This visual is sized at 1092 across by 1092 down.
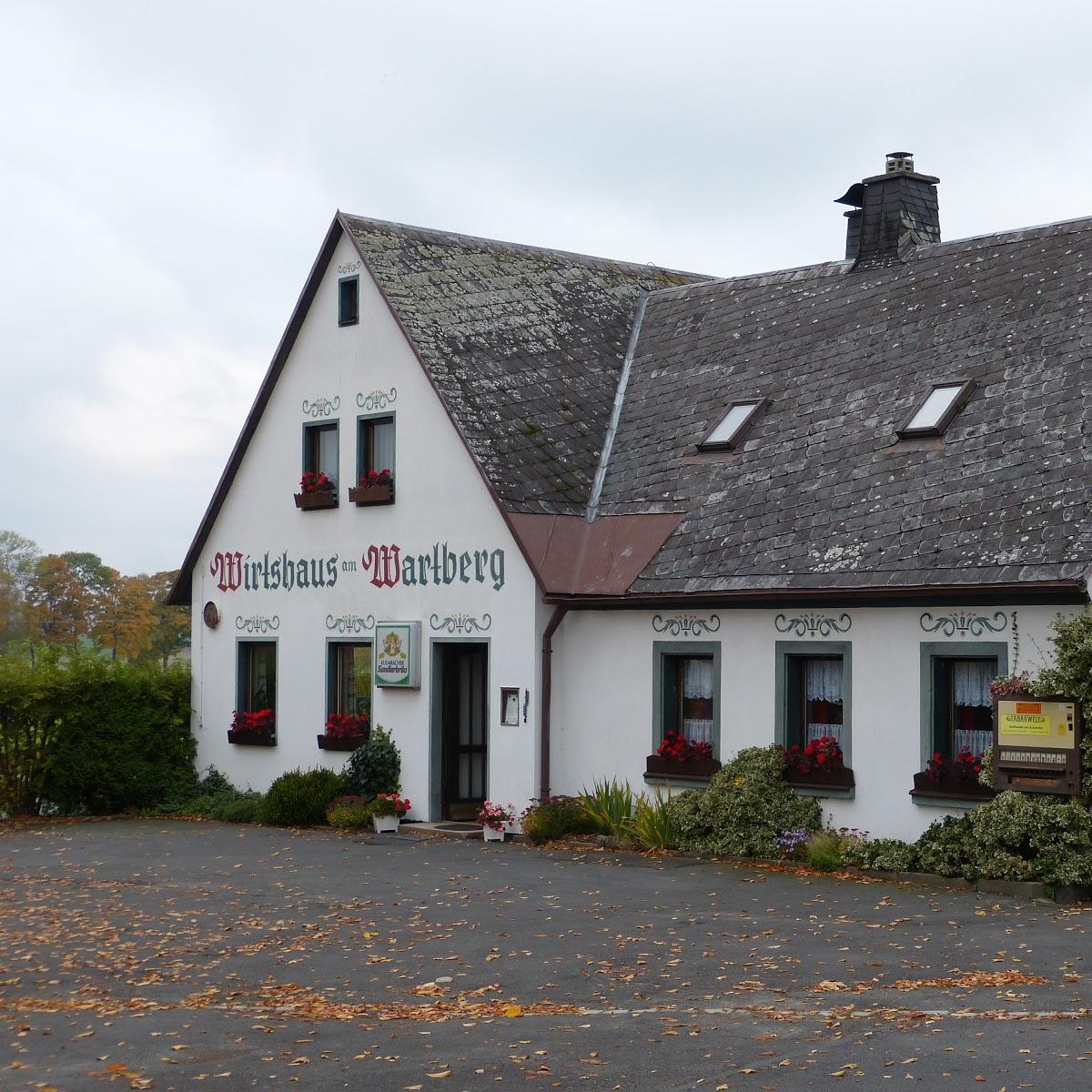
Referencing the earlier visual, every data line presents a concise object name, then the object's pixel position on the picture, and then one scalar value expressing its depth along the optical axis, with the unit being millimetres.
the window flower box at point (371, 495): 22531
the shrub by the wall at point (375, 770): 21891
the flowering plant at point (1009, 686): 15766
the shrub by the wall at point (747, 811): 17781
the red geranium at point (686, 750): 19156
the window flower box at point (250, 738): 24203
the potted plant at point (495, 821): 20250
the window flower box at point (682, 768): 18953
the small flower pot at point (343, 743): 22703
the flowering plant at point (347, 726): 22703
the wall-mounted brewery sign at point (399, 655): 21844
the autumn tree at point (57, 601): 78062
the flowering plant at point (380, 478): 22641
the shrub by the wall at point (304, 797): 22078
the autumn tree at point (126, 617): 76750
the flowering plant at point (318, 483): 23641
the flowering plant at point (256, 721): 24297
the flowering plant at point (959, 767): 16500
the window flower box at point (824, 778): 17625
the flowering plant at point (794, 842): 17516
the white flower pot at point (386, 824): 21281
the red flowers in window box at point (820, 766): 17719
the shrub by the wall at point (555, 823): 19844
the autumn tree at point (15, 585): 77312
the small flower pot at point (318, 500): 23531
